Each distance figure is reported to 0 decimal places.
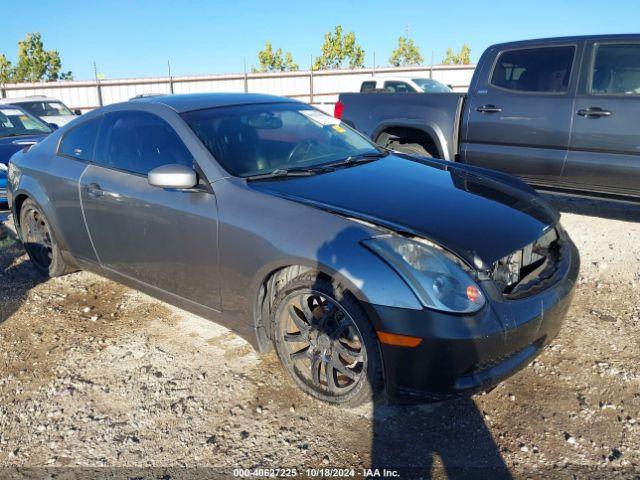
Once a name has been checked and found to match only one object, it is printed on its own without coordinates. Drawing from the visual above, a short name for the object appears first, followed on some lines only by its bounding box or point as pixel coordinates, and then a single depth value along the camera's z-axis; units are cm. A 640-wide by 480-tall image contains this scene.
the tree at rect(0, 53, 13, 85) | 4654
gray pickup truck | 506
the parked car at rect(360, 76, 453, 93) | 1451
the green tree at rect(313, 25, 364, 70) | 5116
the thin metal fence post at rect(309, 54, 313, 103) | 2331
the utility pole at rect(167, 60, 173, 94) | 2514
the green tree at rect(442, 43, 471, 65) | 6205
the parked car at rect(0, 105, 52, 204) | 677
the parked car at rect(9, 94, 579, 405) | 242
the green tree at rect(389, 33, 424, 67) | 5491
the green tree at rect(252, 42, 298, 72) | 5534
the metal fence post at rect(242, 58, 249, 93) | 2416
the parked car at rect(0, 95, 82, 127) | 1318
